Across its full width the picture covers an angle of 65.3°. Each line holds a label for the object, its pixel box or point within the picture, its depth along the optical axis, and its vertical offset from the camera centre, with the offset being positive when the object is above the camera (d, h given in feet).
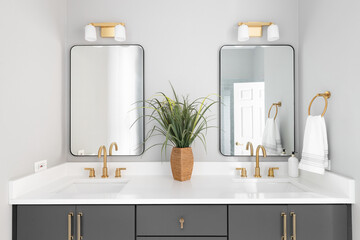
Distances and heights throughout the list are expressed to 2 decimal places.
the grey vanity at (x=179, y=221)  5.12 -1.83
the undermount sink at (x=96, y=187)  6.80 -1.60
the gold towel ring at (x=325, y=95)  5.67 +0.53
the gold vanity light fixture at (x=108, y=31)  6.90 +2.25
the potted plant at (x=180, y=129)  6.48 -0.19
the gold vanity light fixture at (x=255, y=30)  6.88 +2.26
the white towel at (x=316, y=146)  5.68 -0.53
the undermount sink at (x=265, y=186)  6.64 -1.57
